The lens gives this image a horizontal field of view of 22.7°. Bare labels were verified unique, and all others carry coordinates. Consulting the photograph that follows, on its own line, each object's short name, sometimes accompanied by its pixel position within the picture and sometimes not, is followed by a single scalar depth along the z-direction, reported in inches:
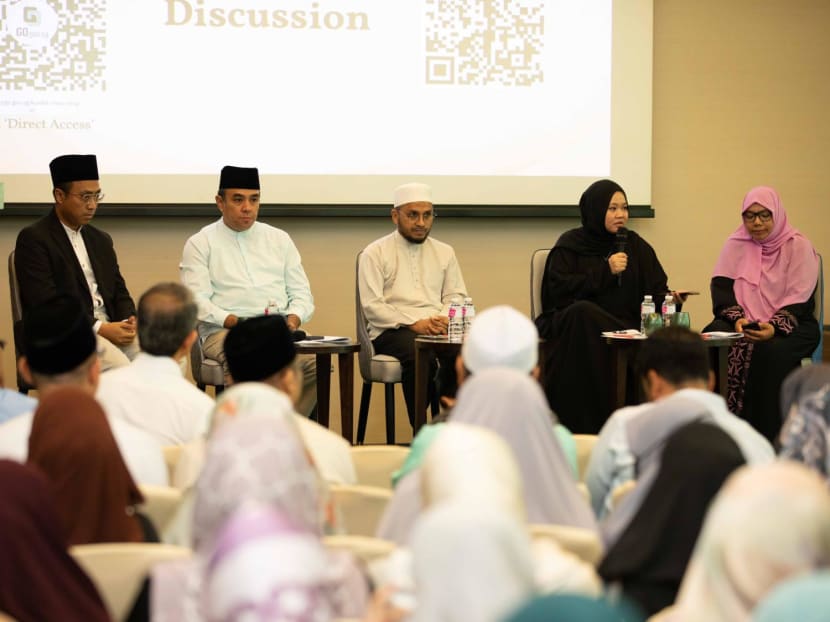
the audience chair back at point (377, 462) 197.5
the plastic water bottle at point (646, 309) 370.8
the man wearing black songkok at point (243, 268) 386.9
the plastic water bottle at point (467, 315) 380.3
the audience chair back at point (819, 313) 399.0
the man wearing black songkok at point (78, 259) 355.4
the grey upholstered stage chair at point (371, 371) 390.4
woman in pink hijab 387.4
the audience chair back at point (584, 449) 216.1
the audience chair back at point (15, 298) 359.4
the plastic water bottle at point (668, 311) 371.0
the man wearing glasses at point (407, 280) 396.9
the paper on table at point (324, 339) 361.7
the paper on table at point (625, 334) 354.3
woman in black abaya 381.3
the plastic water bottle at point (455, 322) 376.9
